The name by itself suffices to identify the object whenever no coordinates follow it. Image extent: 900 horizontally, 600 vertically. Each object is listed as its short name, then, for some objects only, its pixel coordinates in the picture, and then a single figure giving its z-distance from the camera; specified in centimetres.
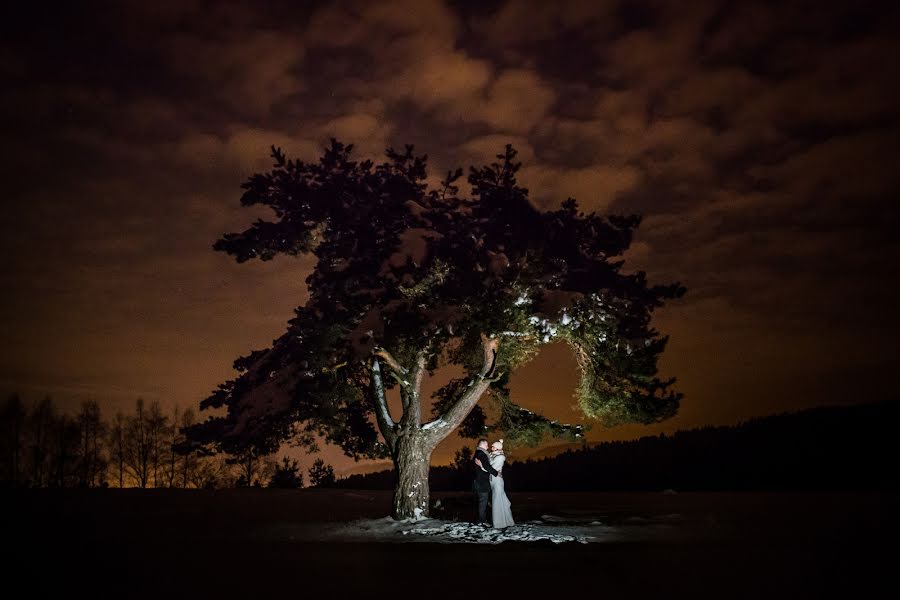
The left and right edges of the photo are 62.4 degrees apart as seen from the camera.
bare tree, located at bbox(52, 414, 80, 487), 7812
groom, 2372
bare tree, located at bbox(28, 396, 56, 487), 7831
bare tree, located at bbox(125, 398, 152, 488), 7675
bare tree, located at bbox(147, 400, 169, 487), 7662
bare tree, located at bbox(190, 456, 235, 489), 7777
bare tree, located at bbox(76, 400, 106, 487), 7869
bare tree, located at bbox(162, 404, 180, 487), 7631
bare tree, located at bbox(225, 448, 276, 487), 7412
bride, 2309
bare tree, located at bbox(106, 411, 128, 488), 7781
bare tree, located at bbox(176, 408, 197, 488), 7712
